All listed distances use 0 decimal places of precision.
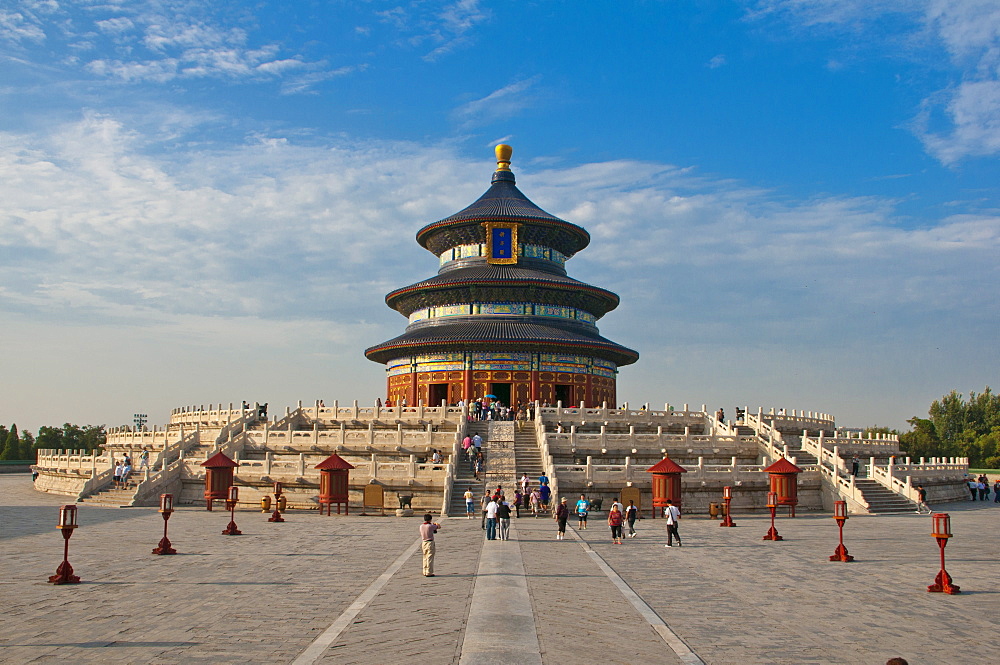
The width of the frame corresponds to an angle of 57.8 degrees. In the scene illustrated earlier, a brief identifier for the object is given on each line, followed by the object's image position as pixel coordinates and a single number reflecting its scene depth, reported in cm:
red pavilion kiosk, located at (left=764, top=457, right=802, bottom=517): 3397
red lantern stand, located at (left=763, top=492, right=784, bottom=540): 2644
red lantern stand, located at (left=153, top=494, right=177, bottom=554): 2175
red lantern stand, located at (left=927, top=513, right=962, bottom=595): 1692
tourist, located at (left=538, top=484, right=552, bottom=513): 3238
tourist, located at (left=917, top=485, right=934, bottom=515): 3656
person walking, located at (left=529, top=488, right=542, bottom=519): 3203
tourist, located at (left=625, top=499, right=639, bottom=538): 2583
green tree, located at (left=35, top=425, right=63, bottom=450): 9281
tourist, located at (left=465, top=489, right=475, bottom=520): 3142
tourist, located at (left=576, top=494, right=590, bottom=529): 2962
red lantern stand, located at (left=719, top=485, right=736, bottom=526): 3030
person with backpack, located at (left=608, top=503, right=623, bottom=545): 2480
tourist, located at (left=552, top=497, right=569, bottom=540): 2534
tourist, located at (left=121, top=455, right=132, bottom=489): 3969
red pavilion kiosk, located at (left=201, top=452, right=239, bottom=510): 3422
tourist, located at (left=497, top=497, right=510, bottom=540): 2450
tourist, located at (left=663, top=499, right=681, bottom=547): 2388
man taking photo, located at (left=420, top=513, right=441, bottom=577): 1811
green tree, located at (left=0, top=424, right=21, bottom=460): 8838
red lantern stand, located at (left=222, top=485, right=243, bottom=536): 2636
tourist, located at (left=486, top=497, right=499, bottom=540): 2420
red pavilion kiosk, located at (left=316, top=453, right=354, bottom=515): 3319
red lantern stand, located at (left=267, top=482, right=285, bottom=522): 3081
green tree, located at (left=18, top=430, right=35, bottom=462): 9069
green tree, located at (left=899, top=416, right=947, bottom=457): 8838
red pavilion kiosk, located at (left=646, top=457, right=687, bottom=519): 3158
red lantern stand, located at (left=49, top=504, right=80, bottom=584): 1709
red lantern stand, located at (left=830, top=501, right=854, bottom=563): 2153
